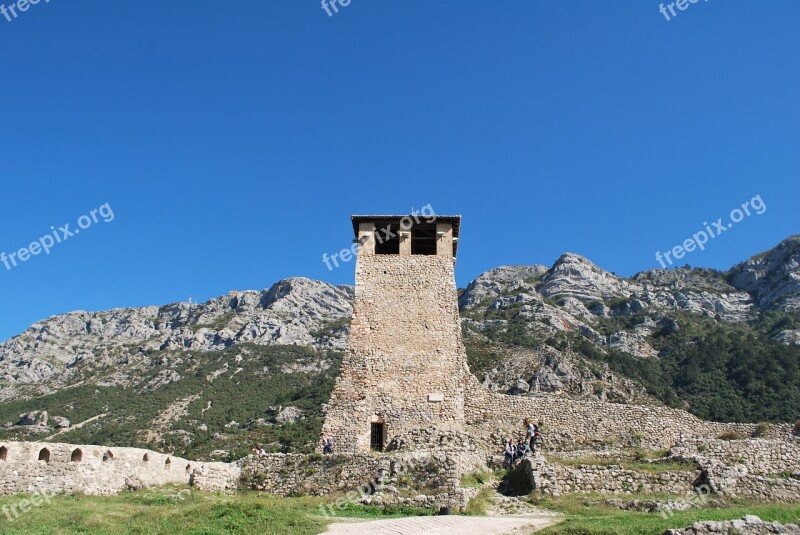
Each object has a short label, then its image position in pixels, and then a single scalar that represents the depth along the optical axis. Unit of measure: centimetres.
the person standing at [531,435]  1989
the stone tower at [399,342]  2120
